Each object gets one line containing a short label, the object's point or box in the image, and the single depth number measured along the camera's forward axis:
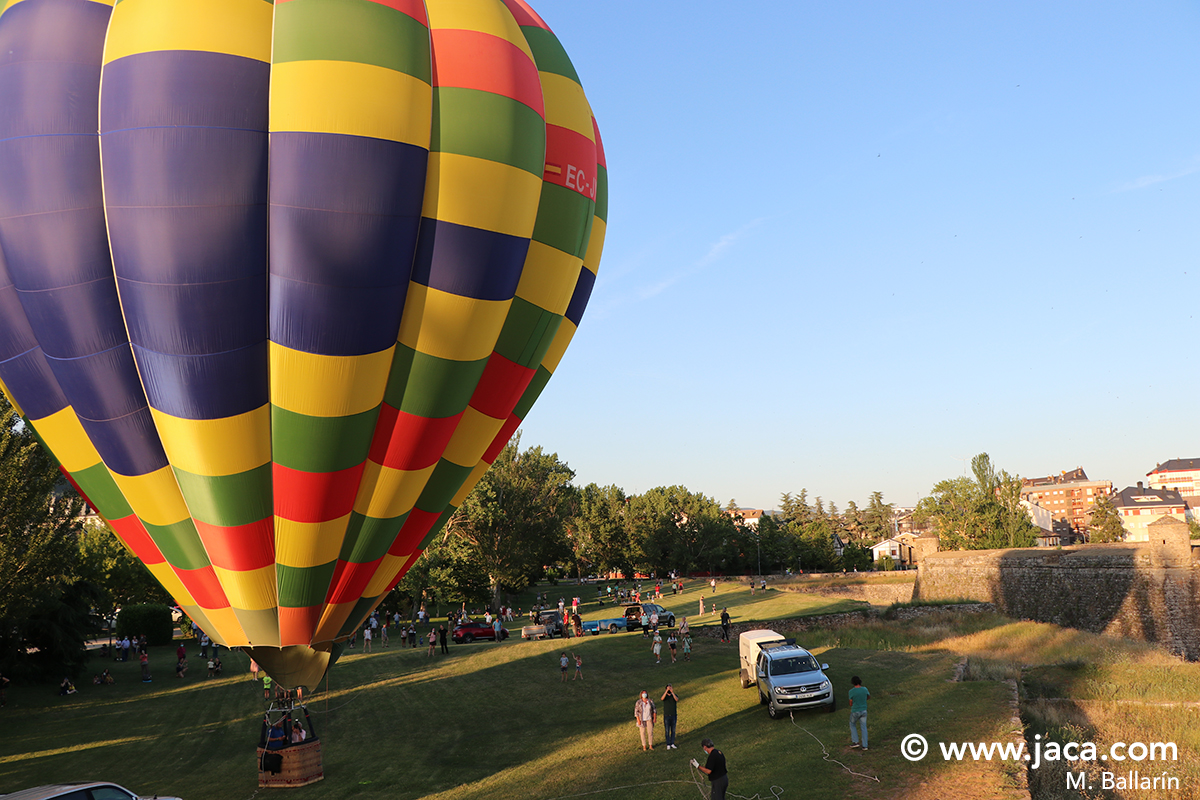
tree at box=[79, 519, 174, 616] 45.12
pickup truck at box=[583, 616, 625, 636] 37.88
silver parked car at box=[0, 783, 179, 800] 10.04
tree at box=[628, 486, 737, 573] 84.19
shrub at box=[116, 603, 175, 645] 38.28
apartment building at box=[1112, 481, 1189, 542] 128.62
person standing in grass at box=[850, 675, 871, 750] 13.95
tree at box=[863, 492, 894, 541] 148.75
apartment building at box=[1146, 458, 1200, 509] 178.88
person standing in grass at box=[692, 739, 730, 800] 11.23
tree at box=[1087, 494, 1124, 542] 91.25
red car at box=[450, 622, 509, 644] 35.44
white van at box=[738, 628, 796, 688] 19.34
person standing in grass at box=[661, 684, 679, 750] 15.92
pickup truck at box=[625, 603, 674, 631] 37.77
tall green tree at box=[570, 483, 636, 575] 84.69
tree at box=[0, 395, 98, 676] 23.08
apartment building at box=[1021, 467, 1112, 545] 163.89
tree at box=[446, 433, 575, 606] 52.41
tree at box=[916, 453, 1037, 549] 79.96
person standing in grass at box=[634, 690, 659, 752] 16.11
